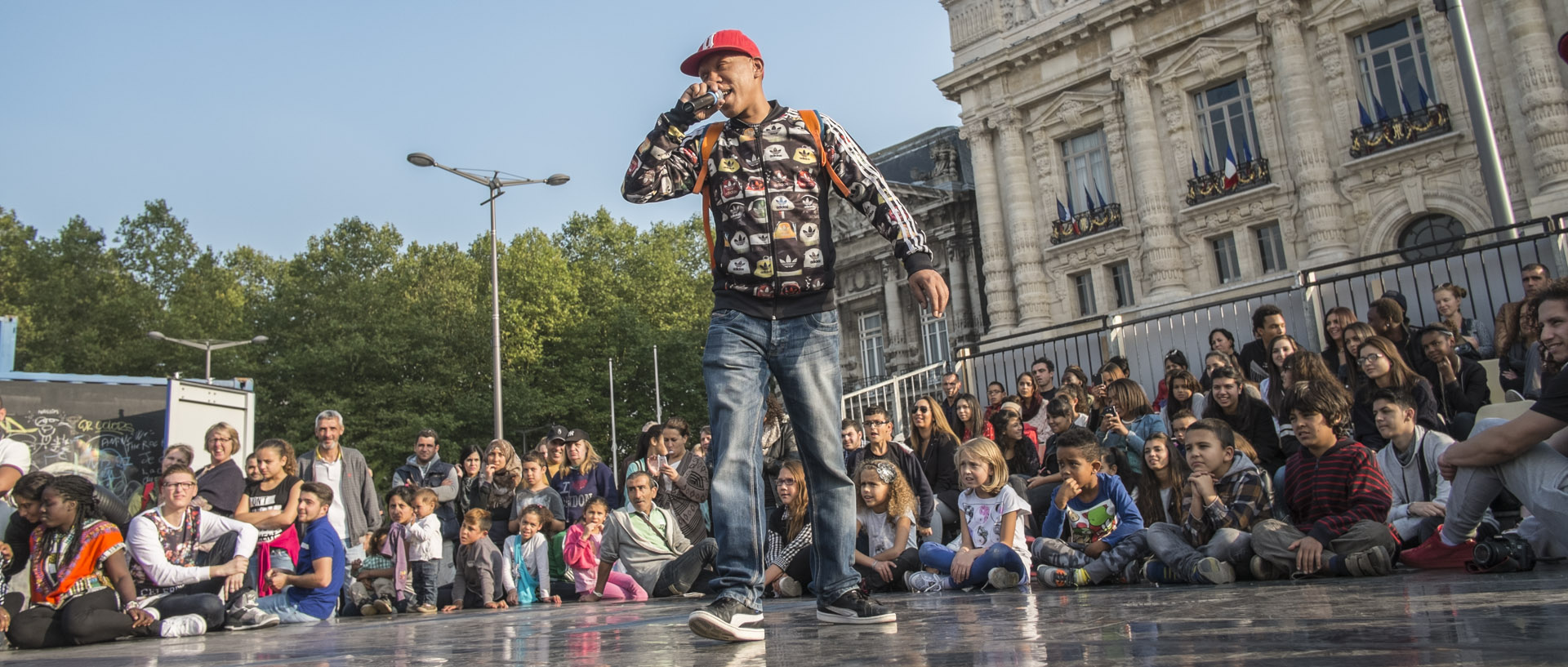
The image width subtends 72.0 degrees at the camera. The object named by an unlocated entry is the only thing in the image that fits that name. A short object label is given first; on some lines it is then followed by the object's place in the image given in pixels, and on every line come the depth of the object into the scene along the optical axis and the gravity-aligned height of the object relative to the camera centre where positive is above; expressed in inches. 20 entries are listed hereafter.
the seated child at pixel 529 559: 415.5 -9.3
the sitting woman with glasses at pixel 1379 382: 304.7 +23.6
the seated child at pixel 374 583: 408.8 -13.8
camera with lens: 187.3 -16.4
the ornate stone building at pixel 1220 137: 823.1 +290.8
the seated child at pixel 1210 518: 245.9 -9.1
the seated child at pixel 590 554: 408.2 -9.1
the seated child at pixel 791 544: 338.6 -9.4
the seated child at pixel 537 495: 436.1 +15.9
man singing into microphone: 159.3 +33.3
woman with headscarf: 454.0 +22.3
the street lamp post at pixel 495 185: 822.0 +266.9
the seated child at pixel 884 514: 327.3 -2.3
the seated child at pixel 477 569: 400.2 -11.4
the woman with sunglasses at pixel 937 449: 377.4 +19.3
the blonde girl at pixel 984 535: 285.9 -10.3
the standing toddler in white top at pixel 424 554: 394.0 -4.0
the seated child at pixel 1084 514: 281.3 -6.3
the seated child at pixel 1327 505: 223.3 -7.9
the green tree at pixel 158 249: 1943.9 +567.7
